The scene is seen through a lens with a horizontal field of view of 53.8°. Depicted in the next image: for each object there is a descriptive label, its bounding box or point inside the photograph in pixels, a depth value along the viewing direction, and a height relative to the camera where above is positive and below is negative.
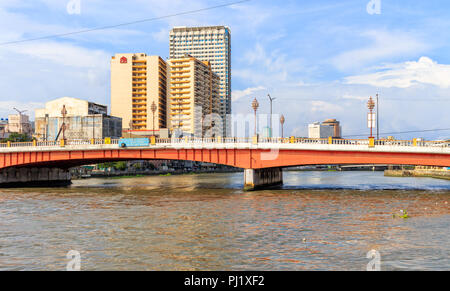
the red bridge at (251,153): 54.16 -2.02
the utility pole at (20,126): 181.00 +5.40
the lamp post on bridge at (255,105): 61.31 +4.61
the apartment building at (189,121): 197.50 +7.80
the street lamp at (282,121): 73.59 +2.91
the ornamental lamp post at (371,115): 53.58 +2.82
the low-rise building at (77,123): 143.50 +5.07
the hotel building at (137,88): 185.38 +21.22
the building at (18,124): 190.88 +6.34
